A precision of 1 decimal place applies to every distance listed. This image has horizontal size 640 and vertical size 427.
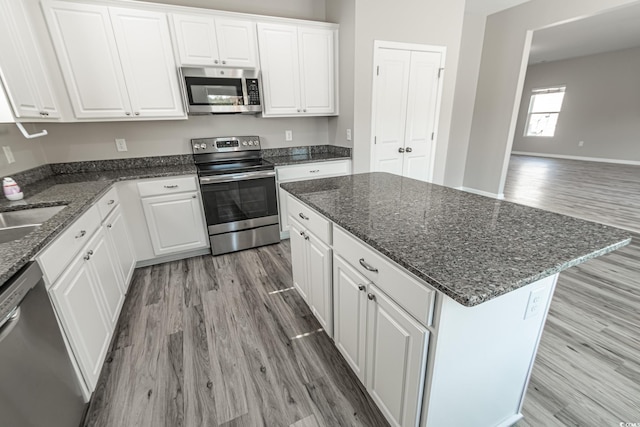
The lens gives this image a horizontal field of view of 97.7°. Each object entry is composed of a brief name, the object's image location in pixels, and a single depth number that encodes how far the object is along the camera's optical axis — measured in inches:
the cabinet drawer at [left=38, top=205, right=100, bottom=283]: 48.1
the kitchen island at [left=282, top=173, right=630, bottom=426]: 34.8
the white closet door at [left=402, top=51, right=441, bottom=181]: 134.7
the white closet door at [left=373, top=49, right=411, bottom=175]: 126.0
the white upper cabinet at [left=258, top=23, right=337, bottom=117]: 115.3
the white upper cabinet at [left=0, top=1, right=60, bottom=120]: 69.6
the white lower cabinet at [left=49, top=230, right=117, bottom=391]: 51.8
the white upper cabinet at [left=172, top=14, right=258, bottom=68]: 101.9
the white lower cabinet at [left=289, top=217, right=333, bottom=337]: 64.4
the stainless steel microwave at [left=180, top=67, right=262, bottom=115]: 106.1
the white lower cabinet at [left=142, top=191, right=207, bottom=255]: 105.2
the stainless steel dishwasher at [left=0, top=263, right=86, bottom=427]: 35.9
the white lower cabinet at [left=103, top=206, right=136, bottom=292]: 84.9
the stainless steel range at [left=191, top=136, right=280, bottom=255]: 110.5
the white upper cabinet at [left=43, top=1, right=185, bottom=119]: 89.5
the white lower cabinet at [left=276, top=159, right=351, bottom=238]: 122.8
